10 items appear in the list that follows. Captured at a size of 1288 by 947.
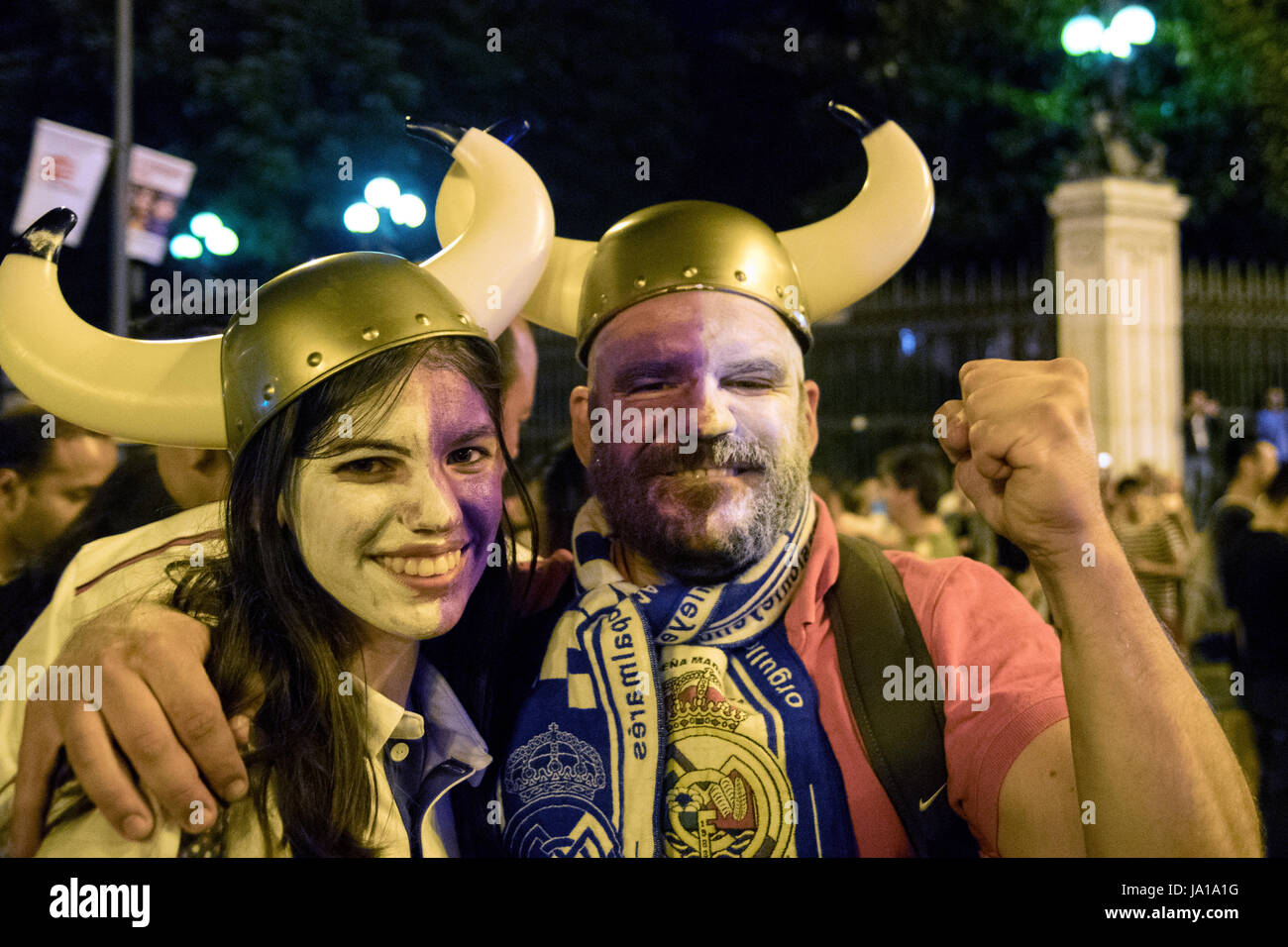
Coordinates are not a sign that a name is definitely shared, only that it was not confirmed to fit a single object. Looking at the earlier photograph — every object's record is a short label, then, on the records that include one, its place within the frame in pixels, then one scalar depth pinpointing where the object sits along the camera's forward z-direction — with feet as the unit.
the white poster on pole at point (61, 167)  20.45
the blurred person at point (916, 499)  18.48
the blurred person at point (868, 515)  21.34
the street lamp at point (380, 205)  12.93
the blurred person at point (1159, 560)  20.18
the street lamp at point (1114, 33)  25.81
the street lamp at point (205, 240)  22.41
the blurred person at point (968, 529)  23.56
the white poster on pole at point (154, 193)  22.71
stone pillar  28.84
